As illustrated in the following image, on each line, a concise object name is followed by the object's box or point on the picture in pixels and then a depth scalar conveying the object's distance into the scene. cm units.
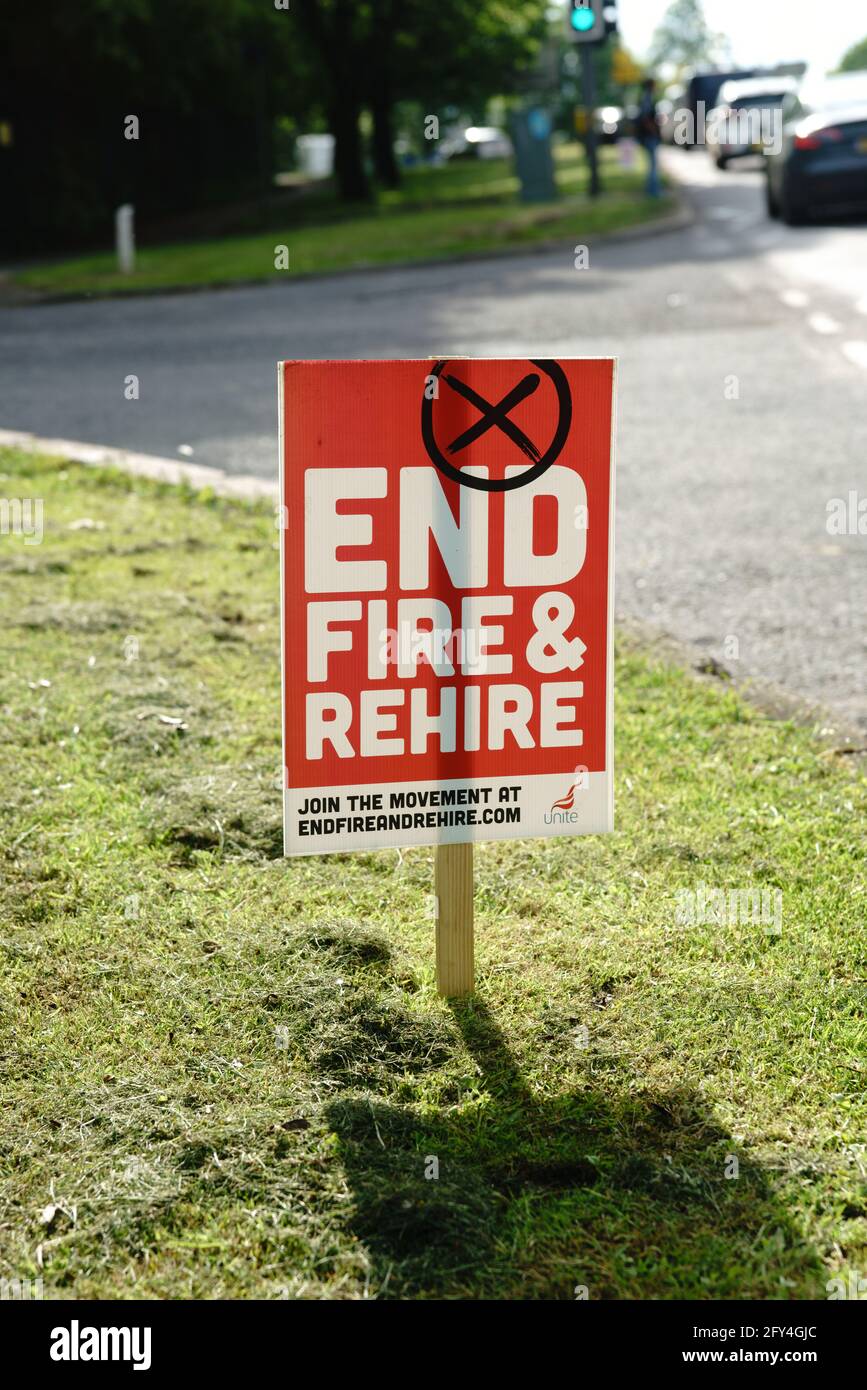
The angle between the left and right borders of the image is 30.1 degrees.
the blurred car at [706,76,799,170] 3359
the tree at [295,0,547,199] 3369
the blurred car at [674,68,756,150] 4498
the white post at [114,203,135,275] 2112
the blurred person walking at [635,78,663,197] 2764
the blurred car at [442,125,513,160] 7756
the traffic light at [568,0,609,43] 2067
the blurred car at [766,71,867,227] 1869
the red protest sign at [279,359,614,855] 302
